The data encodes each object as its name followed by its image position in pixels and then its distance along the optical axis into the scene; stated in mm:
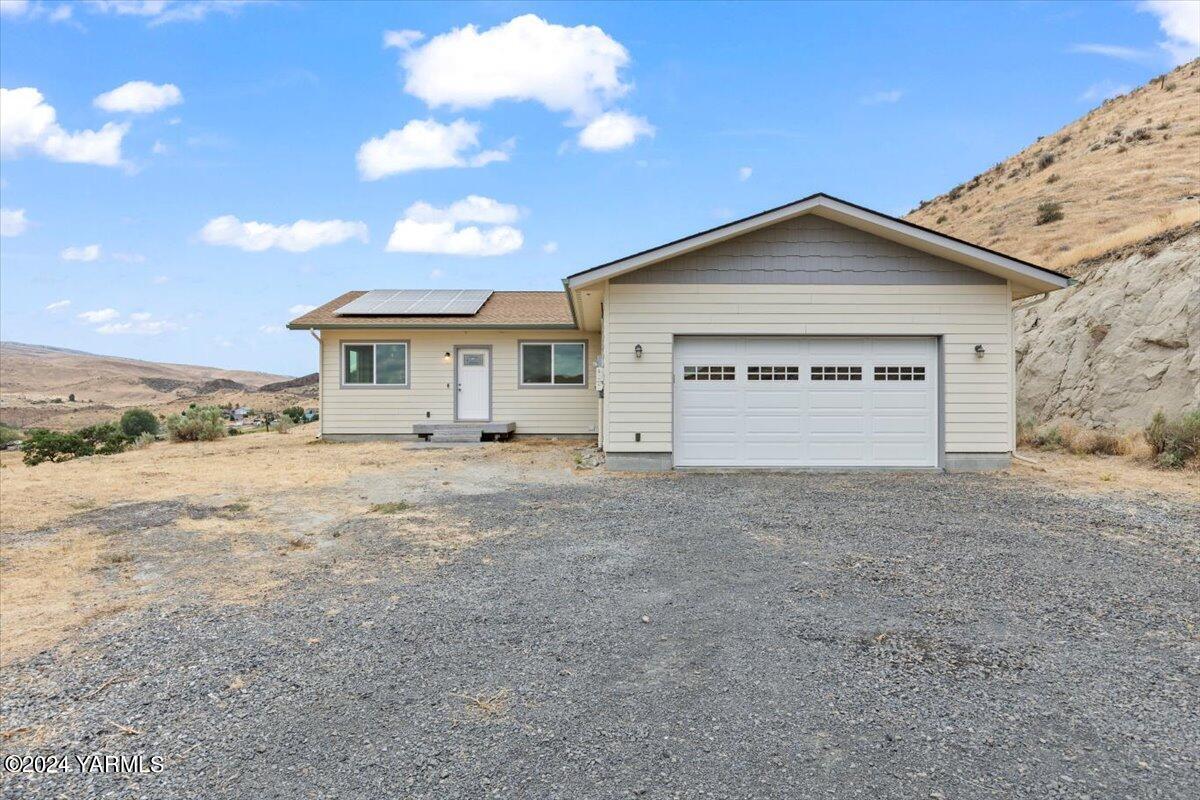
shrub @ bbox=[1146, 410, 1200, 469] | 9961
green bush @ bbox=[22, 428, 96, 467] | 13102
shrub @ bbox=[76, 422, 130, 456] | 14375
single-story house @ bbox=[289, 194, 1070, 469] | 10797
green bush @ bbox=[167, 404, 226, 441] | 16980
